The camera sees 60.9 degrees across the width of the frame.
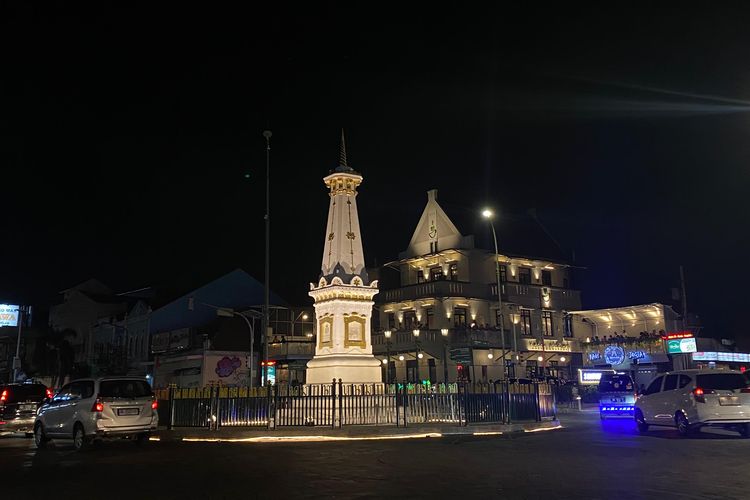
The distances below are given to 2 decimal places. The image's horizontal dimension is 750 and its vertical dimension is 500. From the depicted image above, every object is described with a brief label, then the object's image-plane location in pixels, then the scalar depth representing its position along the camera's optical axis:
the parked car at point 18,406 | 20.41
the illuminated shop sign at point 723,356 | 45.16
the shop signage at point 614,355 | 48.53
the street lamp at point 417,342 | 41.41
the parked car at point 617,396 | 25.65
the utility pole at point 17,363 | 45.20
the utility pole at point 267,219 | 29.69
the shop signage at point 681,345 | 42.31
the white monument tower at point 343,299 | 23.61
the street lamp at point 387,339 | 44.46
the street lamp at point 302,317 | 51.34
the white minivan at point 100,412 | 15.93
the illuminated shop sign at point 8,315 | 53.78
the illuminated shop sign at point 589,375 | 42.94
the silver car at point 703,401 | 15.53
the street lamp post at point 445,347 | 41.49
